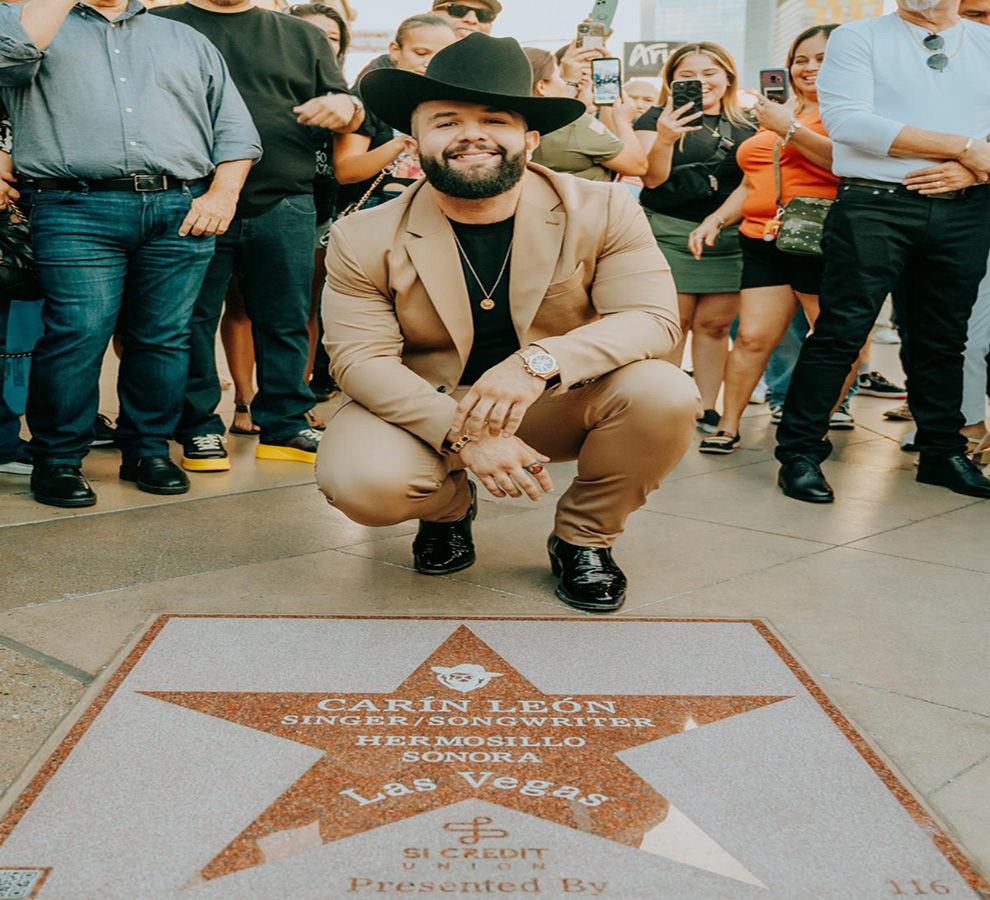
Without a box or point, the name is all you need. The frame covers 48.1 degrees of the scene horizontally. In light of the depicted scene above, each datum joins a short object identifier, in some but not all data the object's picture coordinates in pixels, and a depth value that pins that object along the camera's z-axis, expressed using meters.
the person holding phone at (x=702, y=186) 5.54
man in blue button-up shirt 3.93
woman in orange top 4.90
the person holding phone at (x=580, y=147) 5.37
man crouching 2.99
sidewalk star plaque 1.74
